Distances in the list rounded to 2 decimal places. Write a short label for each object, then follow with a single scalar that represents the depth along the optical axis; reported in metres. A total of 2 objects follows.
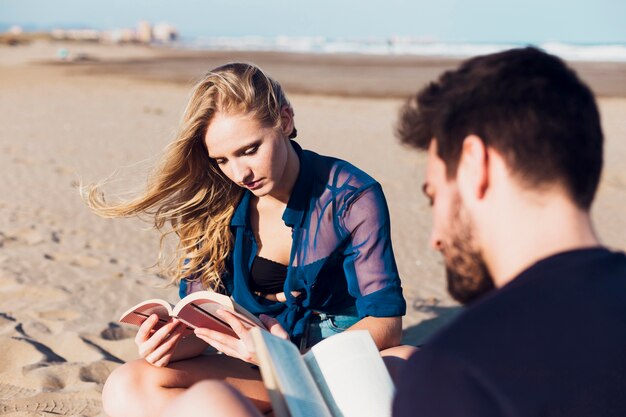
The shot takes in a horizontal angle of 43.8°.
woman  2.80
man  1.25
